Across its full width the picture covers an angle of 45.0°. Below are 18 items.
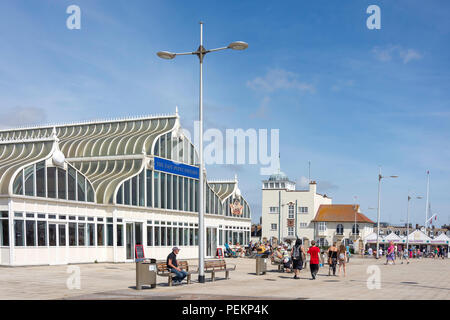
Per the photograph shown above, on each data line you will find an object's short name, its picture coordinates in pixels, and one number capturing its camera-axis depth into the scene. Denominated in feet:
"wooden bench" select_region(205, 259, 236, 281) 68.33
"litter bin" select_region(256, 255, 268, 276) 81.71
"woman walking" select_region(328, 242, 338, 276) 83.41
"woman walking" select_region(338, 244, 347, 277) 82.89
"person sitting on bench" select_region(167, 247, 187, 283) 60.75
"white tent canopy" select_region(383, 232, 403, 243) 259.19
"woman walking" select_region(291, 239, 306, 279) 76.28
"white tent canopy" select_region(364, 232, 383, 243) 260.83
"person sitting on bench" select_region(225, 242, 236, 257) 156.35
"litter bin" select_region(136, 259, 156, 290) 55.88
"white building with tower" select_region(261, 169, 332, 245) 297.53
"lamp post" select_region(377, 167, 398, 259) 167.43
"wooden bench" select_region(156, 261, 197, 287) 60.35
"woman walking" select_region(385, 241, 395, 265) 129.59
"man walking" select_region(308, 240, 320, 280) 74.95
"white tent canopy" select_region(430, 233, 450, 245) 253.14
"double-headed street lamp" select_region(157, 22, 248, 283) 64.16
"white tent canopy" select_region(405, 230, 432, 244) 259.19
